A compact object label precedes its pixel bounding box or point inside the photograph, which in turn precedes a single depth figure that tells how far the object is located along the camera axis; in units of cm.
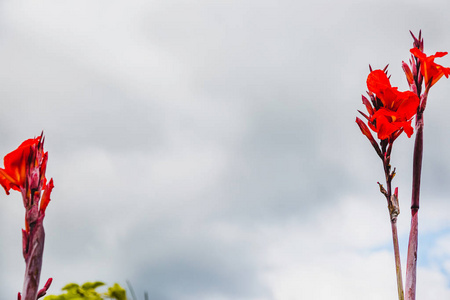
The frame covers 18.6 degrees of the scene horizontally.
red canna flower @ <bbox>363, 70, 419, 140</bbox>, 204
